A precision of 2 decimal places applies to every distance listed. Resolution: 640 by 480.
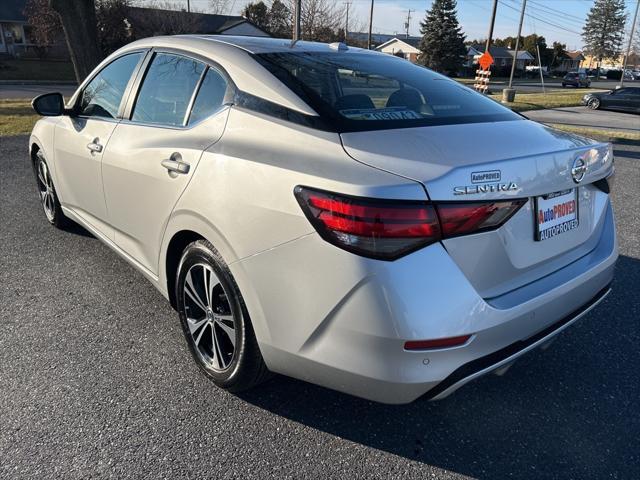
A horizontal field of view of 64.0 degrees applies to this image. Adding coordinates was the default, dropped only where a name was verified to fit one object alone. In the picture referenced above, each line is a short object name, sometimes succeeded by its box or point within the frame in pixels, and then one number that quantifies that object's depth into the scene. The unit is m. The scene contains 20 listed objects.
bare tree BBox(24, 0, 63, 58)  37.52
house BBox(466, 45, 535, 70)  84.50
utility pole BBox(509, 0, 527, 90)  26.88
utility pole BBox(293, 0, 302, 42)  12.70
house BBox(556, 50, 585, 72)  95.25
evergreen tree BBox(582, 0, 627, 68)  100.38
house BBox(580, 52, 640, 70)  100.66
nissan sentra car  1.76
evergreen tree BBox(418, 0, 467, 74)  58.97
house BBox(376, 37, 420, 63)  79.00
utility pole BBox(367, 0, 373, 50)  44.39
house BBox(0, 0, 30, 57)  45.19
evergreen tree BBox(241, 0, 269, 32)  53.22
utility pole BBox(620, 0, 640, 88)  48.42
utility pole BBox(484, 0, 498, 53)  24.09
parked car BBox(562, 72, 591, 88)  49.06
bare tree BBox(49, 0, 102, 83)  13.55
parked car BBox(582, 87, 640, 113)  21.98
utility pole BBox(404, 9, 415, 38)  96.45
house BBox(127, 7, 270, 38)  38.88
